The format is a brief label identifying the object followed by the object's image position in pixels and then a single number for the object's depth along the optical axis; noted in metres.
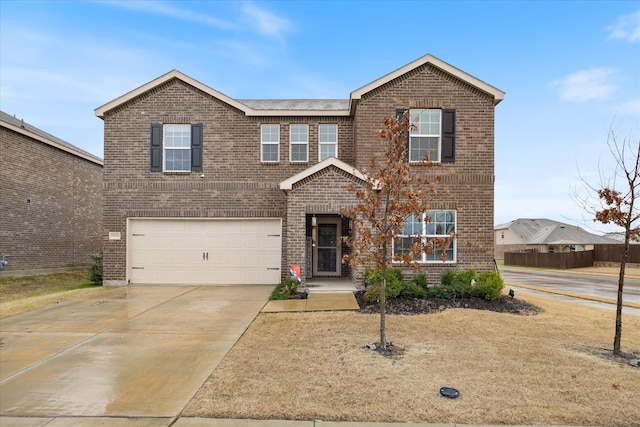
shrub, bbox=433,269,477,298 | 11.27
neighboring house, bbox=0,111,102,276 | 15.84
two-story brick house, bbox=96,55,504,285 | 14.59
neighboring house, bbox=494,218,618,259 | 42.88
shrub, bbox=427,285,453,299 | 11.16
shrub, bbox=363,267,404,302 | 10.44
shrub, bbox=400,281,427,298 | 11.05
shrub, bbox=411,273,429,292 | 11.64
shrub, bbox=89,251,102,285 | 15.06
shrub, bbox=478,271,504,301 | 11.16
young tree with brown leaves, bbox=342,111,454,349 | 6.45
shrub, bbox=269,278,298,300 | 11.40
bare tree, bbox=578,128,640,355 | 6.49
